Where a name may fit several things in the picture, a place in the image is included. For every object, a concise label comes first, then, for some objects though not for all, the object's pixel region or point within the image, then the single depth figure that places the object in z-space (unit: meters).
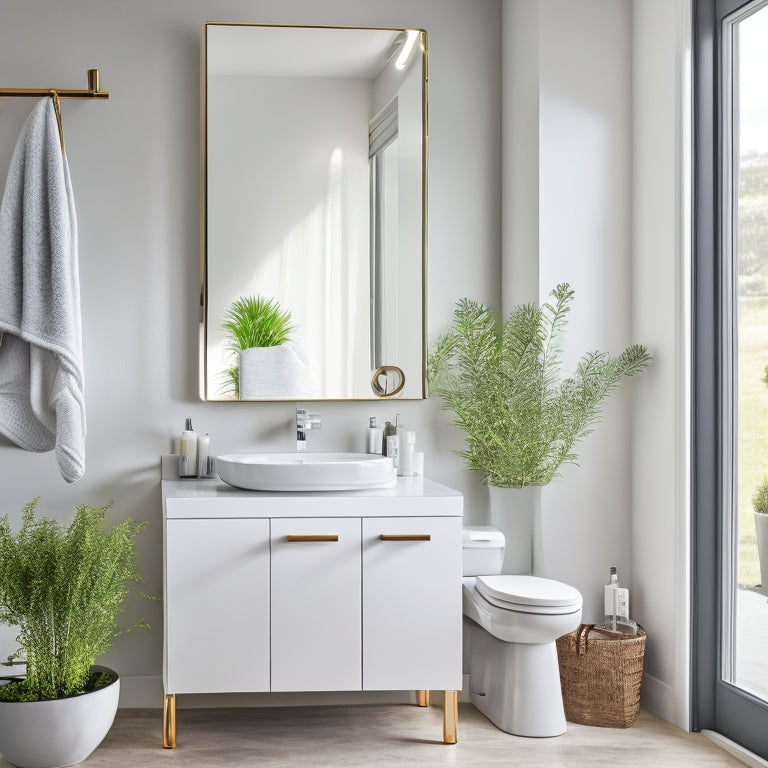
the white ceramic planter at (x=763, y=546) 2.42
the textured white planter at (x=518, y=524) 2.97
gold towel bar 2.77
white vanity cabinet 2.46
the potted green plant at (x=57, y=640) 2.36
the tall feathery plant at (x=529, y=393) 2.90
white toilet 2.54
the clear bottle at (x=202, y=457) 2.90
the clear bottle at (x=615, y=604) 2.83
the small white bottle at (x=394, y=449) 2.97
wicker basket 2.71
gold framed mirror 2.97
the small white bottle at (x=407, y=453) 2.95
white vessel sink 2.50
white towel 2.65
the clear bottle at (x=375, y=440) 3.01
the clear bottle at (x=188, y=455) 2.89
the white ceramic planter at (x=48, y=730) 2.35
